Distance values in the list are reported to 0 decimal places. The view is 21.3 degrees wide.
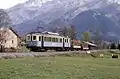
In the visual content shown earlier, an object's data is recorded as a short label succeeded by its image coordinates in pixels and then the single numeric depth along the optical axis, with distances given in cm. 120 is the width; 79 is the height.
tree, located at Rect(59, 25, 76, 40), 12648
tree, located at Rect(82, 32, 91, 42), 15238
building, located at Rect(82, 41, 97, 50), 10384
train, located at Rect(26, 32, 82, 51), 6102
